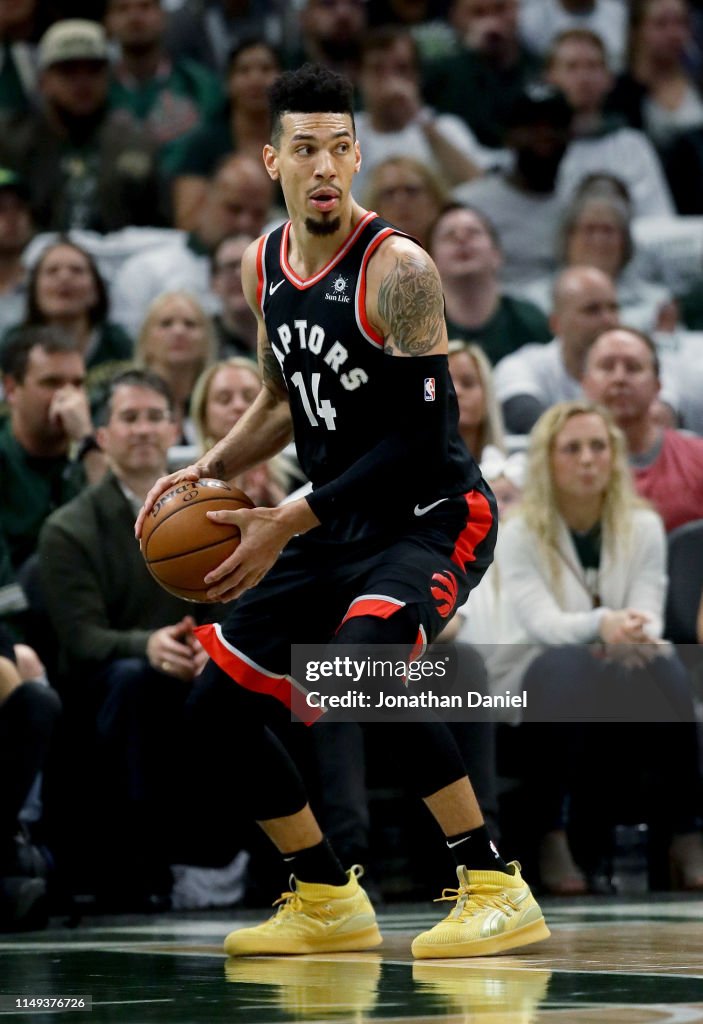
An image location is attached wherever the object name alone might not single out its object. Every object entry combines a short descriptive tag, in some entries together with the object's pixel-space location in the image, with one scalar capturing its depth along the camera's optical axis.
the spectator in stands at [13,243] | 19.12
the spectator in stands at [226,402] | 14.61
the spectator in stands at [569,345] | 17.58
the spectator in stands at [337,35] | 23.52
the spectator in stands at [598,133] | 23.08
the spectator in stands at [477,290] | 18.25
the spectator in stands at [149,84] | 22.75
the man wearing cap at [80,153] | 21.20
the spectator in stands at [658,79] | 24.23
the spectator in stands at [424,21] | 24.34
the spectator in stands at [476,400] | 14.84
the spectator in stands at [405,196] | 19.45
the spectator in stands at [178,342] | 17.03
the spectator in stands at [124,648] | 13.00
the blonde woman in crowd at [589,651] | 13.74
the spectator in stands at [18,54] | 22.47
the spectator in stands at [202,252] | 19.89
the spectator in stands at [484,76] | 24.02
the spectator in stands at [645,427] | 15.49
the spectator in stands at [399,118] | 22.39
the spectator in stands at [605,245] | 20.08
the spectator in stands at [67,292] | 17.62
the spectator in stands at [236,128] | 21.91
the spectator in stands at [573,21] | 25.20
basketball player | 9.02
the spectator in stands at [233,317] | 18.12
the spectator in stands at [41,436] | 14.97
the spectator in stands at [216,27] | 24.45
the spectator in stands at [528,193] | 21.19
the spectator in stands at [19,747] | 12.19
